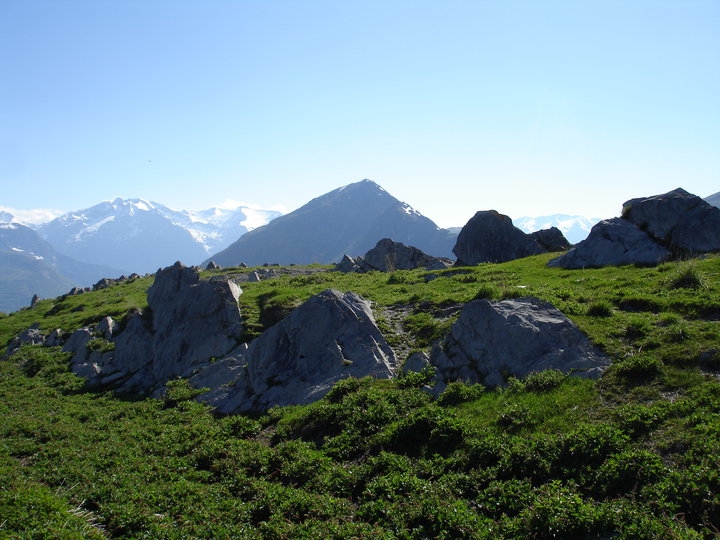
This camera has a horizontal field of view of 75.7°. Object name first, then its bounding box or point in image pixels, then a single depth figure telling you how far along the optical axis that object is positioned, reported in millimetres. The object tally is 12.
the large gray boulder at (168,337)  31281
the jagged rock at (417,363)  20484
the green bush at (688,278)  21984
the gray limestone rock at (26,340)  46531
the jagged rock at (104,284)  81844
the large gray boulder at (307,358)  22344
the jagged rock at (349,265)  59584
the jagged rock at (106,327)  40044
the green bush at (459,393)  17109
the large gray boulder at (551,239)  51138
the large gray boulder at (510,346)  17445
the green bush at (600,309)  20158
